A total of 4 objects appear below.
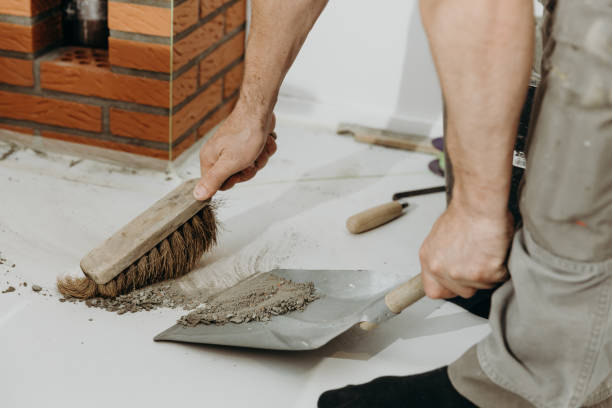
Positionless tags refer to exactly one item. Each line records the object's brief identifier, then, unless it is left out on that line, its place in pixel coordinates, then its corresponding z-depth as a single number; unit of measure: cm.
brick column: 181
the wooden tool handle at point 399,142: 218
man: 90
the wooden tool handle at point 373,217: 171
